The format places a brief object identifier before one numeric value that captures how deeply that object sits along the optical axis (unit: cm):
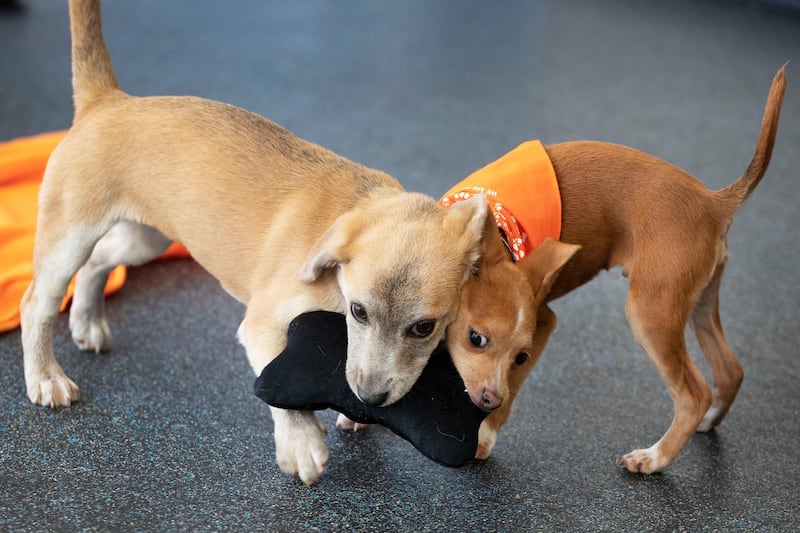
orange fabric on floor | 313
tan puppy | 214
